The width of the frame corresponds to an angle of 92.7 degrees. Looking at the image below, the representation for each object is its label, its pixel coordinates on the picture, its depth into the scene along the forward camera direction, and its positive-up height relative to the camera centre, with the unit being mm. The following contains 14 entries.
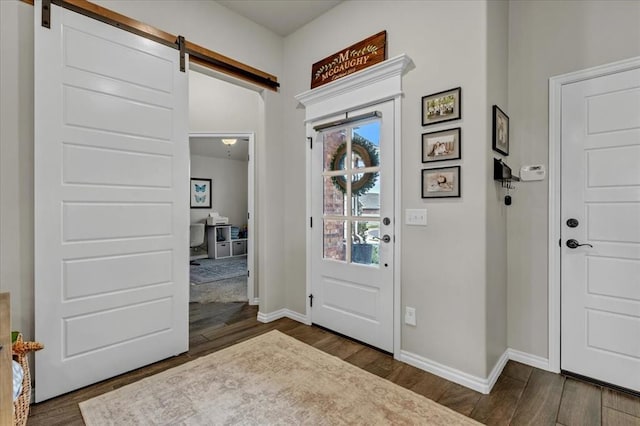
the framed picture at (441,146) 2074 +466
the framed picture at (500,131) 2059 +573
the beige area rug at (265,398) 1699 -1147
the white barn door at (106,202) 1910 +69
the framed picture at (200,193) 7270 +463
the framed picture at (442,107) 2064 +738
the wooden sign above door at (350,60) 2486 +1345
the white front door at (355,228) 2459 -143
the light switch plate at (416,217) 2236 -37
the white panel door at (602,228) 1925 -111
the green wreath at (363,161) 2568 +447
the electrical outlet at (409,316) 2301 -790
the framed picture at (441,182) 2074 +209
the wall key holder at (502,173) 2078 +270
